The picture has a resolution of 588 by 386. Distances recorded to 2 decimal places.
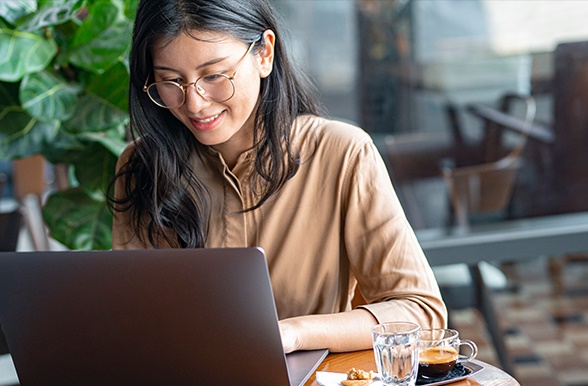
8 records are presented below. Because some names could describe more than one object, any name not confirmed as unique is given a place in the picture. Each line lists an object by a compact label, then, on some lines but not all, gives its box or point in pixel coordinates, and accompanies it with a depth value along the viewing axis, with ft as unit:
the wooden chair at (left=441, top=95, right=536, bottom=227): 11.70
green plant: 6.74
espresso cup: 4.57
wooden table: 4.56
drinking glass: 4.41
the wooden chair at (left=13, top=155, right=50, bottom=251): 14.75
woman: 5.23
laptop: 4.23
